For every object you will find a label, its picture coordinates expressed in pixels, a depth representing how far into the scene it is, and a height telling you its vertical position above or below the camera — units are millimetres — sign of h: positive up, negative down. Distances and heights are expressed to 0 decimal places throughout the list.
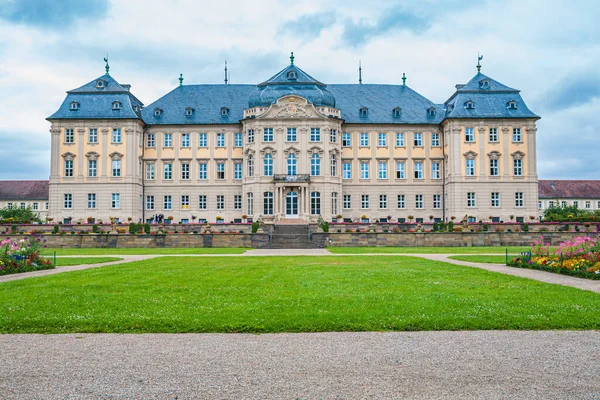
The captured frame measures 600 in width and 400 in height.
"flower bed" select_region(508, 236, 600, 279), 18375 -1704
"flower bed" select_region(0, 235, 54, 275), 20219 -1560
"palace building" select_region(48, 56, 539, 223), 58156 +7134
